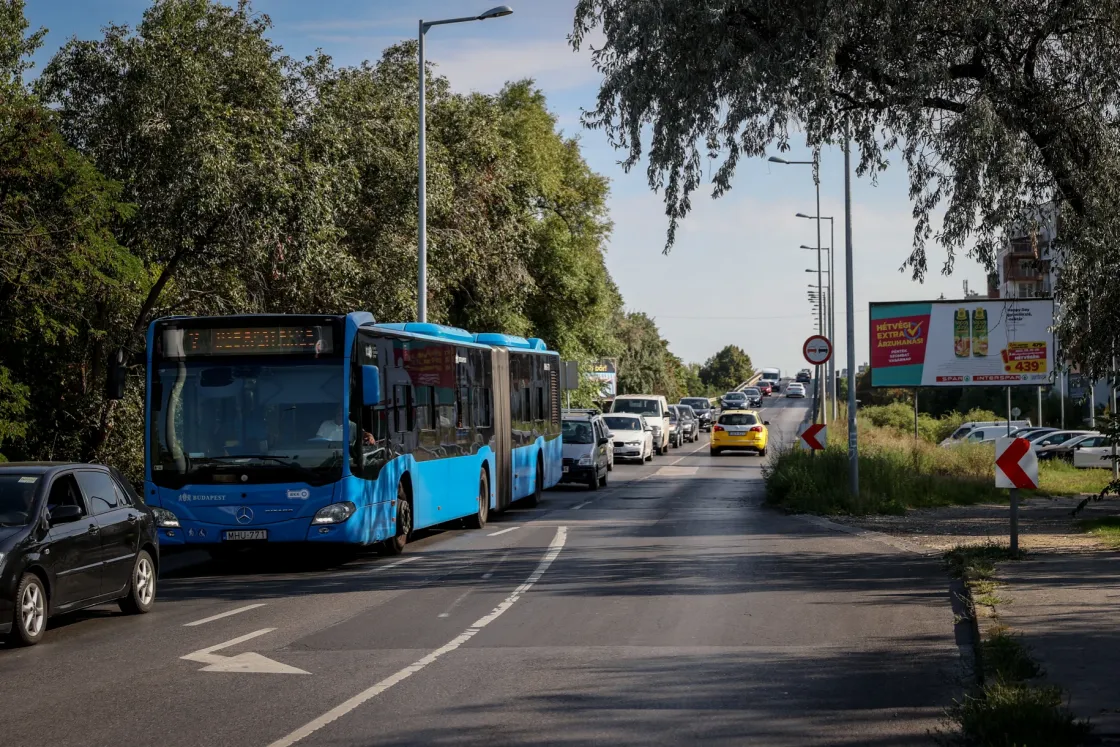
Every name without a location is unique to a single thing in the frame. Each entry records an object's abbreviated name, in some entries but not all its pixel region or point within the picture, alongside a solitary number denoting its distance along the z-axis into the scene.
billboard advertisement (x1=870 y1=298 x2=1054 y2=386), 39.69
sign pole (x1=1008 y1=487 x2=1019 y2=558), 16.08
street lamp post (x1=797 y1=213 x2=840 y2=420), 60.17
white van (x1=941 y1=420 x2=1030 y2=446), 51.94
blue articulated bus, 16.11
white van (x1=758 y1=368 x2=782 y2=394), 164.50
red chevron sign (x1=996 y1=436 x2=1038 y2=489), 15.94
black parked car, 10.84
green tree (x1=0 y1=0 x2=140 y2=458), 19.03
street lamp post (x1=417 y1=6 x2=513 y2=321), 29.31
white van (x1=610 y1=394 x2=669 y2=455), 55.94
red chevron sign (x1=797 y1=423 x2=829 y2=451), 29.42
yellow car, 55.22
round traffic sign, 30.88
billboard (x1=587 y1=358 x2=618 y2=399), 74.64
